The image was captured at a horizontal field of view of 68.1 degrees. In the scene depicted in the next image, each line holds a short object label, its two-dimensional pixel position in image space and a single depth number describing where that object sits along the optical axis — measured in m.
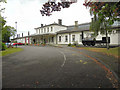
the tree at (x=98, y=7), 3.31
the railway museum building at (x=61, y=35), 21.00
